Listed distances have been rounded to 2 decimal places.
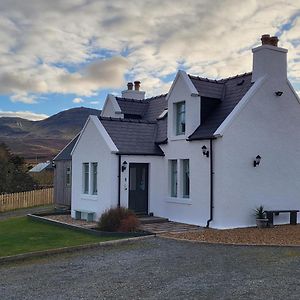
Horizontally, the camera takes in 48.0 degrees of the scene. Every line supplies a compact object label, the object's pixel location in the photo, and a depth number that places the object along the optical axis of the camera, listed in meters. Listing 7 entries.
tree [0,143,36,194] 26.48
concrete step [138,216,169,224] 13.74
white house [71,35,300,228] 12.98
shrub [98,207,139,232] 11.80
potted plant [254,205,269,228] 12.78
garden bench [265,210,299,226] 13.01
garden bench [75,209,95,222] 15.04
